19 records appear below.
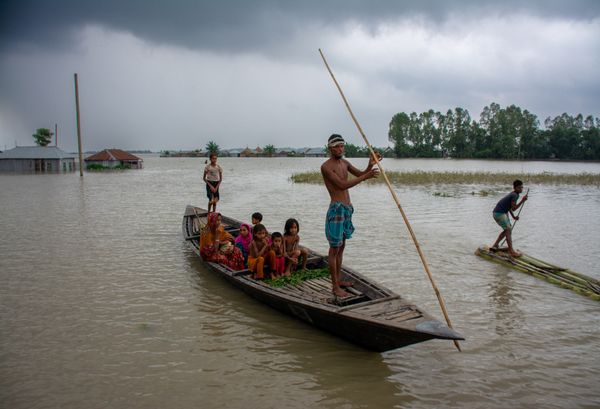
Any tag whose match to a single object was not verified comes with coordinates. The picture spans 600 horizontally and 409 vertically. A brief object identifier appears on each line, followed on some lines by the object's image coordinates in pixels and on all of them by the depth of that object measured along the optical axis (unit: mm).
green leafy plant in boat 5336
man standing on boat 4293
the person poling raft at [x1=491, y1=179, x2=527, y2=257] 7387
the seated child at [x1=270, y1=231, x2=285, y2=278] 5484
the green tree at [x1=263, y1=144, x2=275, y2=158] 122250
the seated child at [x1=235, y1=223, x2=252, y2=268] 6368
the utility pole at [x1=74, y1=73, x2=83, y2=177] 28438
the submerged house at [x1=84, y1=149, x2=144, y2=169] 41750
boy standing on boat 9969
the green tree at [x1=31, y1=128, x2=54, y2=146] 55469
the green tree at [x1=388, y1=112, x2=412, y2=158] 87938
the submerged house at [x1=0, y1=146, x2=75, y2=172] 35844
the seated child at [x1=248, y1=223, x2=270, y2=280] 5418
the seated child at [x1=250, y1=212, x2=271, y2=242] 6195
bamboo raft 5777
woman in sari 6160
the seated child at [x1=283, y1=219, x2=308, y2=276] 5551
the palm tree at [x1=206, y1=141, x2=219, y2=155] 111469
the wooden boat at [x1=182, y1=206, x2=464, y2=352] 3436
